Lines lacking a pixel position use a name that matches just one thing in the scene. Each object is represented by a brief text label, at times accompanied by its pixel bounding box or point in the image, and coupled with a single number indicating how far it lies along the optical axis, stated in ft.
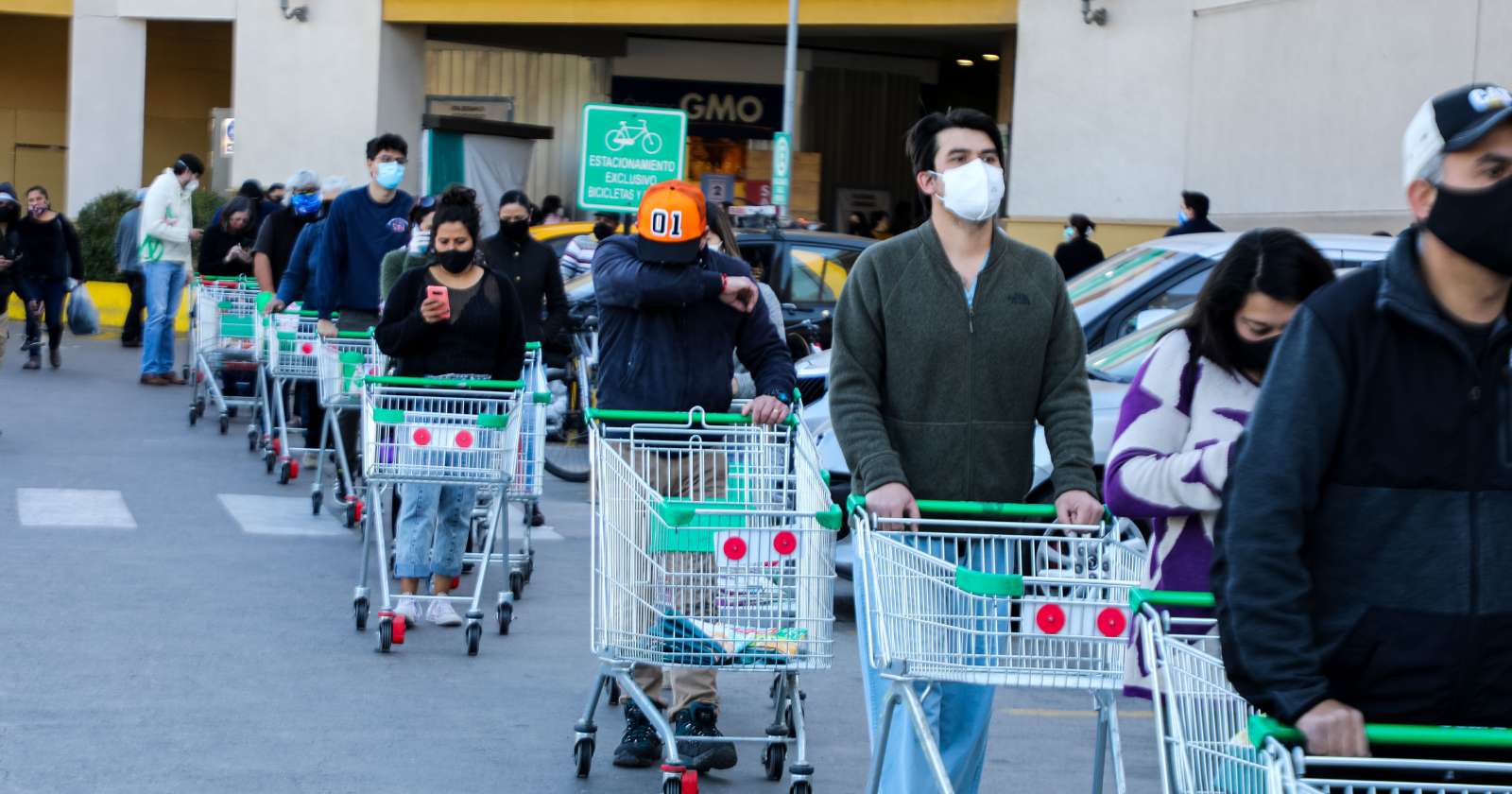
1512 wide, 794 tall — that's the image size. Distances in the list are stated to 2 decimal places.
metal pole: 80.48
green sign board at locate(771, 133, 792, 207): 74.69
